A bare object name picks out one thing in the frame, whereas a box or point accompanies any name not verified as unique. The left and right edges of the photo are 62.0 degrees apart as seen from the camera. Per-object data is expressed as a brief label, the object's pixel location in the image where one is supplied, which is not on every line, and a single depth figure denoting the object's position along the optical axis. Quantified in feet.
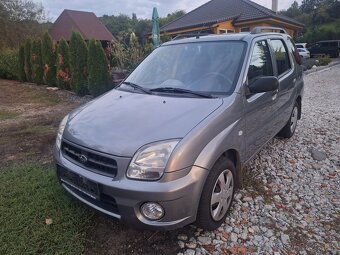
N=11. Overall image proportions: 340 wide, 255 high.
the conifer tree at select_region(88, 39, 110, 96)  28.60
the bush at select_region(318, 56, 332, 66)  60.19
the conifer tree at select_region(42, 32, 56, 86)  39.27
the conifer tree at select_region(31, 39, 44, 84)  42.63
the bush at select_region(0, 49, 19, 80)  52.65
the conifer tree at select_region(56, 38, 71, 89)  35.37
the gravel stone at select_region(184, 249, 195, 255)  7.87
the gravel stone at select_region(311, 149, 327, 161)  13.88
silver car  6.99
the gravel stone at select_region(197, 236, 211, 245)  8.30
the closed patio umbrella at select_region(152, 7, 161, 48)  35.19
